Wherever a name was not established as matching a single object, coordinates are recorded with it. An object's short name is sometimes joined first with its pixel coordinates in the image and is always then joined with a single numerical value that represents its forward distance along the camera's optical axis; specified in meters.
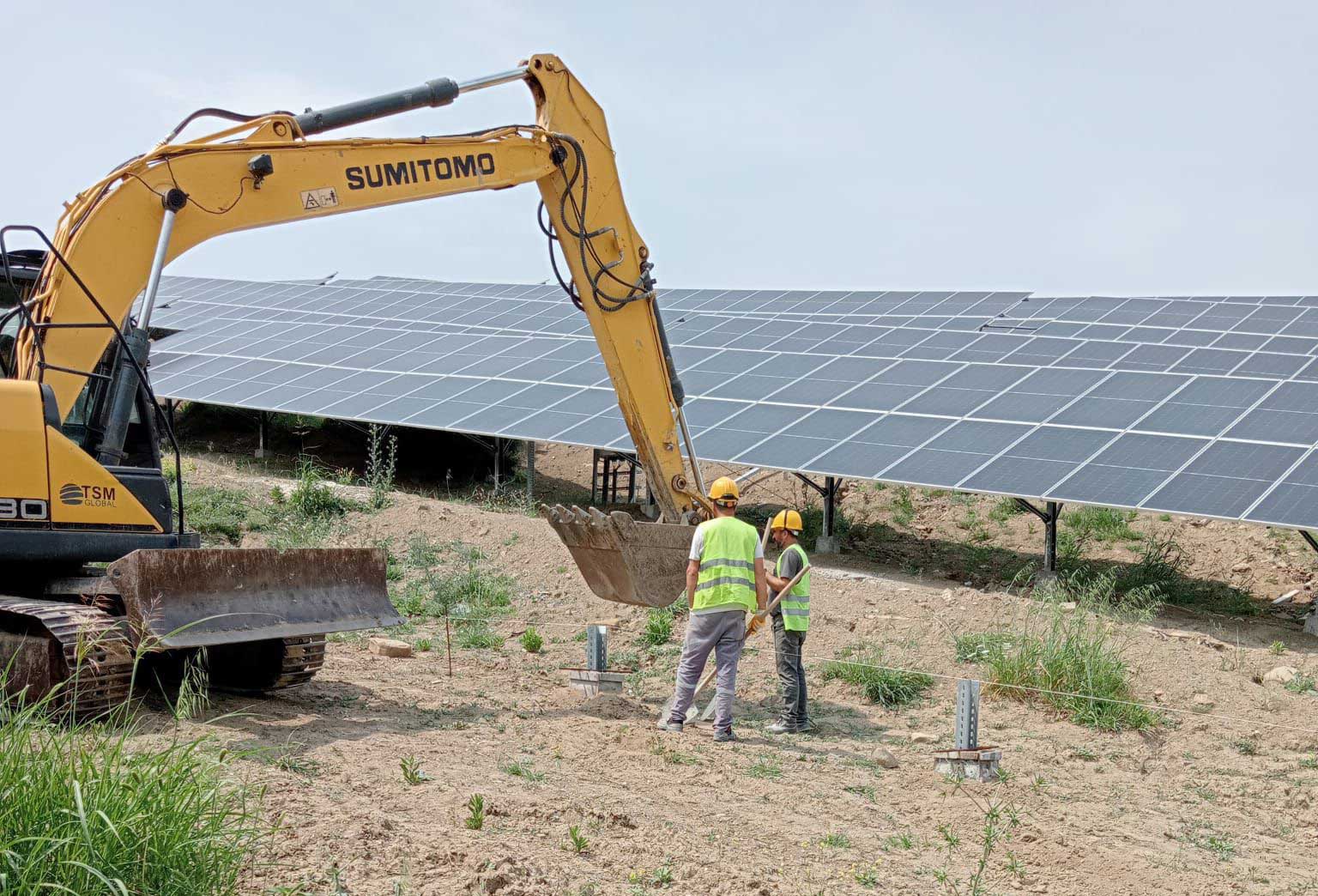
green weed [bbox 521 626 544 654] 12.27
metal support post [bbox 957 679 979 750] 8.59
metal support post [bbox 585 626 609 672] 10.57
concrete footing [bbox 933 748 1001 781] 8.50
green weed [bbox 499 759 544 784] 7.26
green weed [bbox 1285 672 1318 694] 11.59
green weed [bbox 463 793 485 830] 6.00
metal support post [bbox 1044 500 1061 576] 15.79
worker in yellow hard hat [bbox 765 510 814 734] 9.70
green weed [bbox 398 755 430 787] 6.65
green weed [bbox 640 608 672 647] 12.74
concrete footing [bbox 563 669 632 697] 10.49
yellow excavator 7.69
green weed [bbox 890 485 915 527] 21.98
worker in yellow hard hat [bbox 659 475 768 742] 9.05
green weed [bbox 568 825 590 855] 5.99
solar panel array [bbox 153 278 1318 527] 14.99
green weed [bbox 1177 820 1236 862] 7.64
